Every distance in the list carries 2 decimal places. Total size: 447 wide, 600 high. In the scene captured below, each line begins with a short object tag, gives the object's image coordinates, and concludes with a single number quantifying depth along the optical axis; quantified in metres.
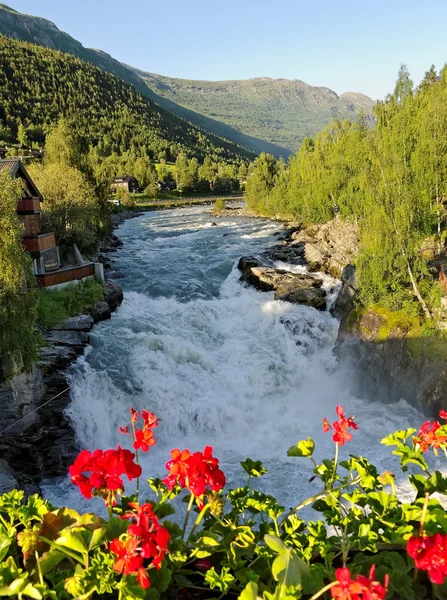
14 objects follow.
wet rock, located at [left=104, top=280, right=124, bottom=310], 27.59
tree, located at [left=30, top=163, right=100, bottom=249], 33.19
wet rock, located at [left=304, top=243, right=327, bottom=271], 37.13
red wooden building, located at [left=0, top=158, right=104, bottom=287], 26.55
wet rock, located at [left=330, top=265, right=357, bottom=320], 23.59
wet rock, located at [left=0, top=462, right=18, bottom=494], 12.30
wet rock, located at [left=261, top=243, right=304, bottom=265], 40.19
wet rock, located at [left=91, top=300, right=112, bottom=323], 25.28
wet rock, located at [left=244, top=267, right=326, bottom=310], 27.67
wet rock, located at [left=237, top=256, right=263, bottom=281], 34.28
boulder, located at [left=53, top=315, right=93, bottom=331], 22.97
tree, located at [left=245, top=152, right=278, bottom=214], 84.04
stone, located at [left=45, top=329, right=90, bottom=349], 21.24
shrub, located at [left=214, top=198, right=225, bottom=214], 88.56
